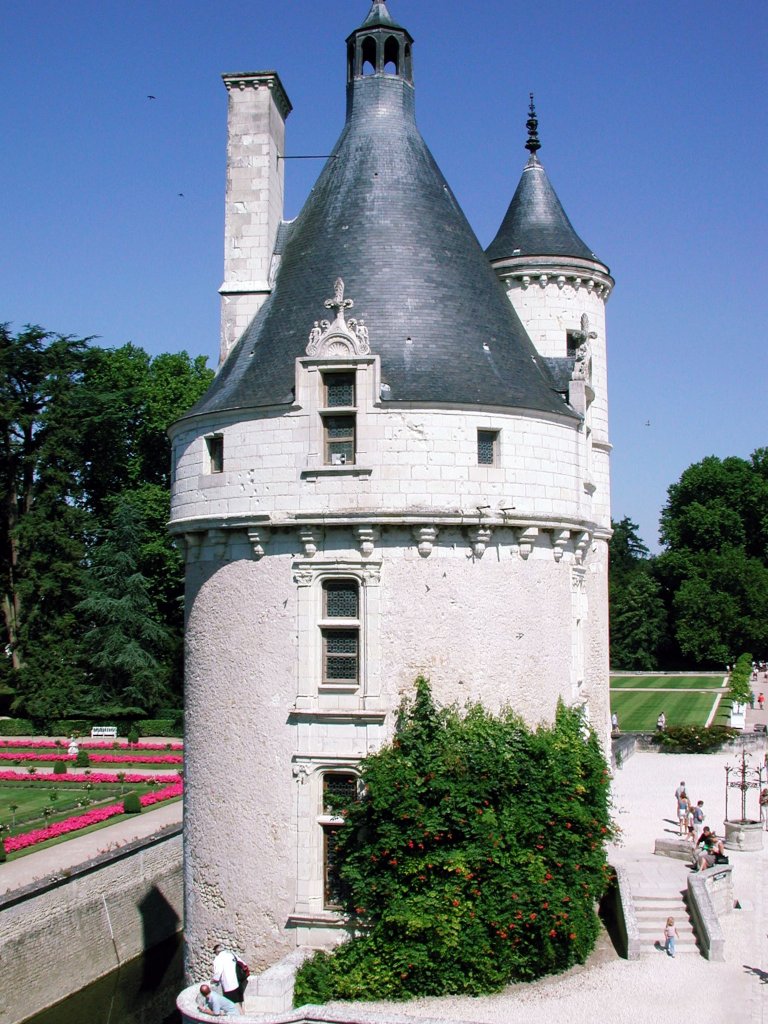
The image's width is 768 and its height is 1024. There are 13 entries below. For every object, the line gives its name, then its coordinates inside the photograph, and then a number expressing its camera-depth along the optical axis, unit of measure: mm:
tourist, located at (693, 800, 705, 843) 25516
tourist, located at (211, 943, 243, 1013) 15984
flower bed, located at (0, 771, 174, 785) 36344
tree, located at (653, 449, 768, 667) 74375
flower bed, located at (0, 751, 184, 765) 40062
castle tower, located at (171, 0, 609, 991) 17000
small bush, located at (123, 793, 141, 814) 32125
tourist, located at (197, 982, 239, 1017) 15508
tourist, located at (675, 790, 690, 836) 25672
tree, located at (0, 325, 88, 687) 50094
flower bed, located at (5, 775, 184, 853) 27984
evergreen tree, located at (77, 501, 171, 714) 48062
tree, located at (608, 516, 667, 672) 79500
